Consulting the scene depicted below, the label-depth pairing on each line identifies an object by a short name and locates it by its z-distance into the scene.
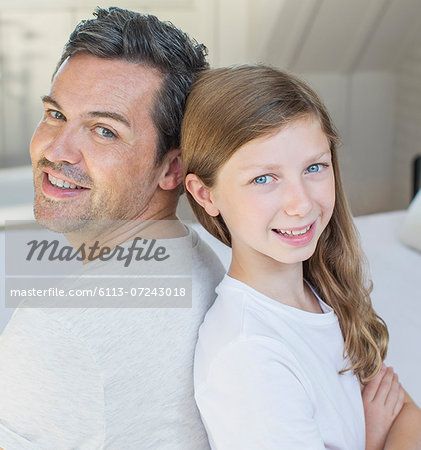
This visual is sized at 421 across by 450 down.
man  0.83
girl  0.82
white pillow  2.08
